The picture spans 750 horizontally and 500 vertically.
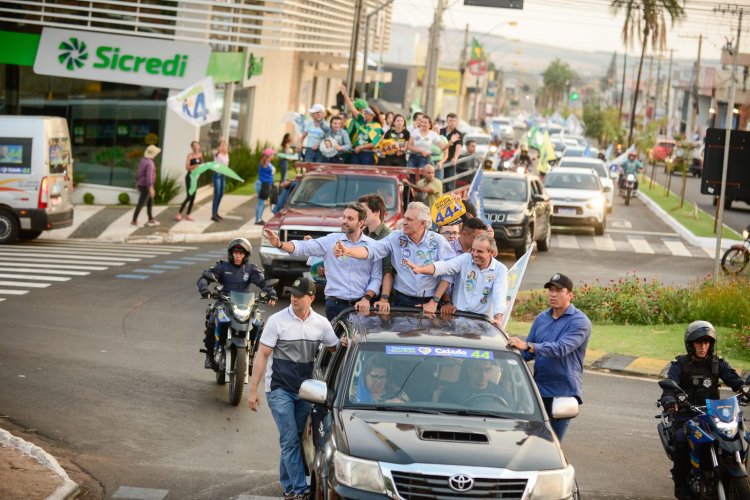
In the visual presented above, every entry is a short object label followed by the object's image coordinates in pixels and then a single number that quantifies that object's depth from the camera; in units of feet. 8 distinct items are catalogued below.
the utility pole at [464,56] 311.76
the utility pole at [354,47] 123.44
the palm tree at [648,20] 249.96
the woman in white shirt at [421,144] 79.87
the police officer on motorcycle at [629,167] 166.09
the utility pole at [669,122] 423.76
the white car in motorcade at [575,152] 188.14
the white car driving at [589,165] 144.87
